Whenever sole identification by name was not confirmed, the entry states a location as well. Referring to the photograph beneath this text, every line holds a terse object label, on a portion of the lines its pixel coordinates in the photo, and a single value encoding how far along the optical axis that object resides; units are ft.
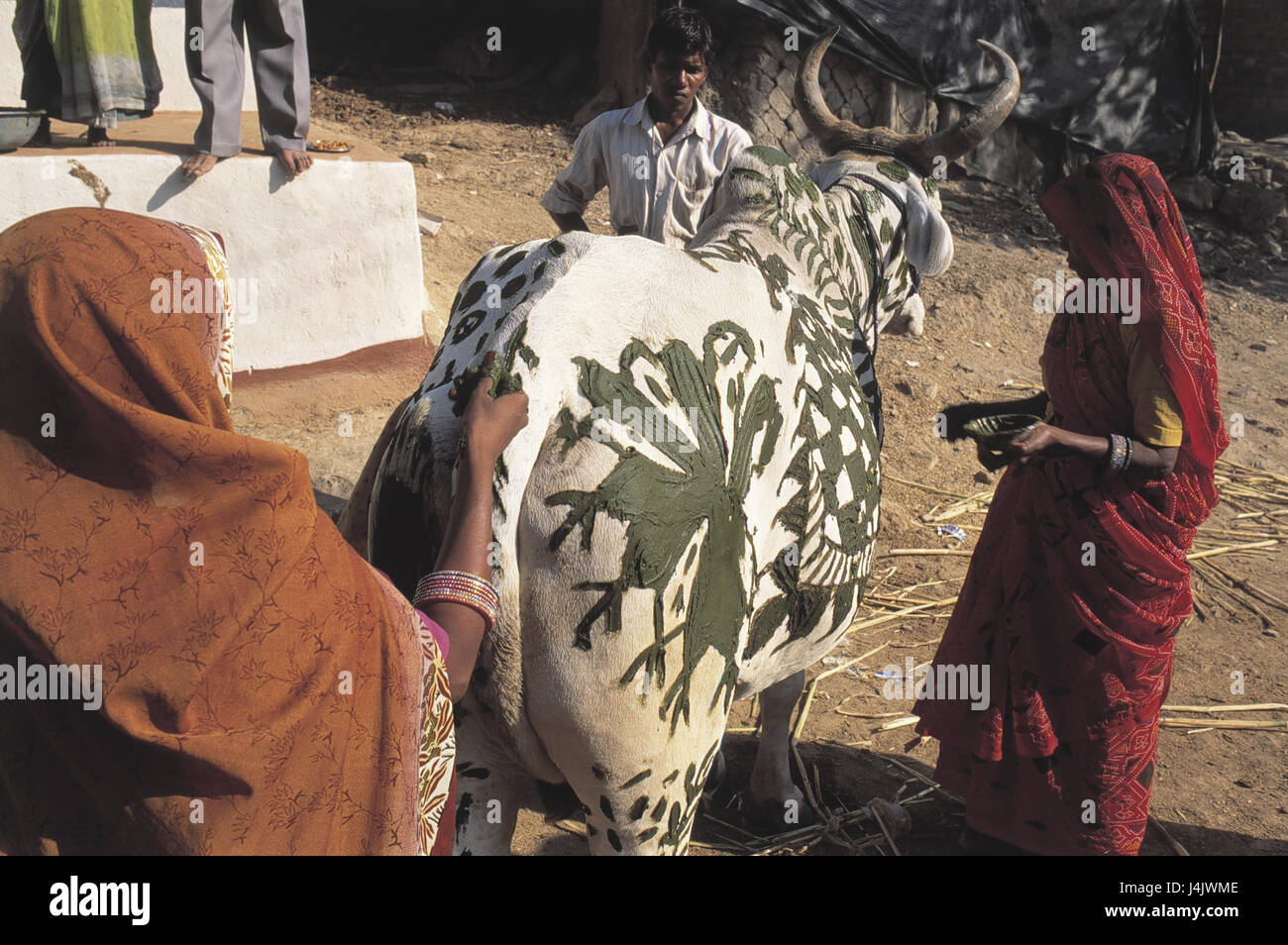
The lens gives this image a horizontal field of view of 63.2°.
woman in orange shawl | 4.48
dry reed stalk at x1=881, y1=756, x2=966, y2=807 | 12.67
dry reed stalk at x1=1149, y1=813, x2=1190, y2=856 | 11.77
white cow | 6.33
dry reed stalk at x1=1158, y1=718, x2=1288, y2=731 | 14.26
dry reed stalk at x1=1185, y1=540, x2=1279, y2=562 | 18.63
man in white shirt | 12.96
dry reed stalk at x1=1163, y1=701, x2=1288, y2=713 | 14.66
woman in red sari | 9.39
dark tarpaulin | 30.22
